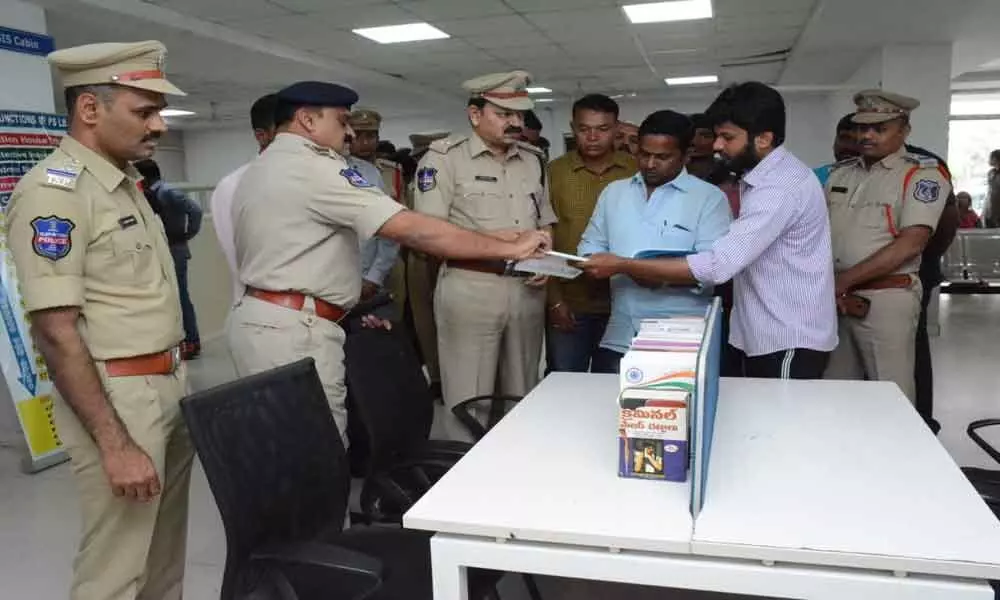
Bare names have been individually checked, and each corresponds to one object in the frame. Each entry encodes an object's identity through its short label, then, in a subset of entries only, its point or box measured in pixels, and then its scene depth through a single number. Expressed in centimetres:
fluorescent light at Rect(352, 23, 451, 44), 681
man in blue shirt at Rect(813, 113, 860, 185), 418
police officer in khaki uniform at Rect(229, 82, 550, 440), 219
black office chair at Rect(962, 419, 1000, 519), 214
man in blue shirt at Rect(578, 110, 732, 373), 268
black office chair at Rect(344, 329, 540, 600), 221
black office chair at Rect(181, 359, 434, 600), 157
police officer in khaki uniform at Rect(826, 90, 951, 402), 312
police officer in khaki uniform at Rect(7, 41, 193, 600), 165
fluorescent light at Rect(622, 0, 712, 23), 629
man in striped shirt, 238
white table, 127
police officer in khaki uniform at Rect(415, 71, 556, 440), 298
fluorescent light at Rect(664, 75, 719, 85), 1069
